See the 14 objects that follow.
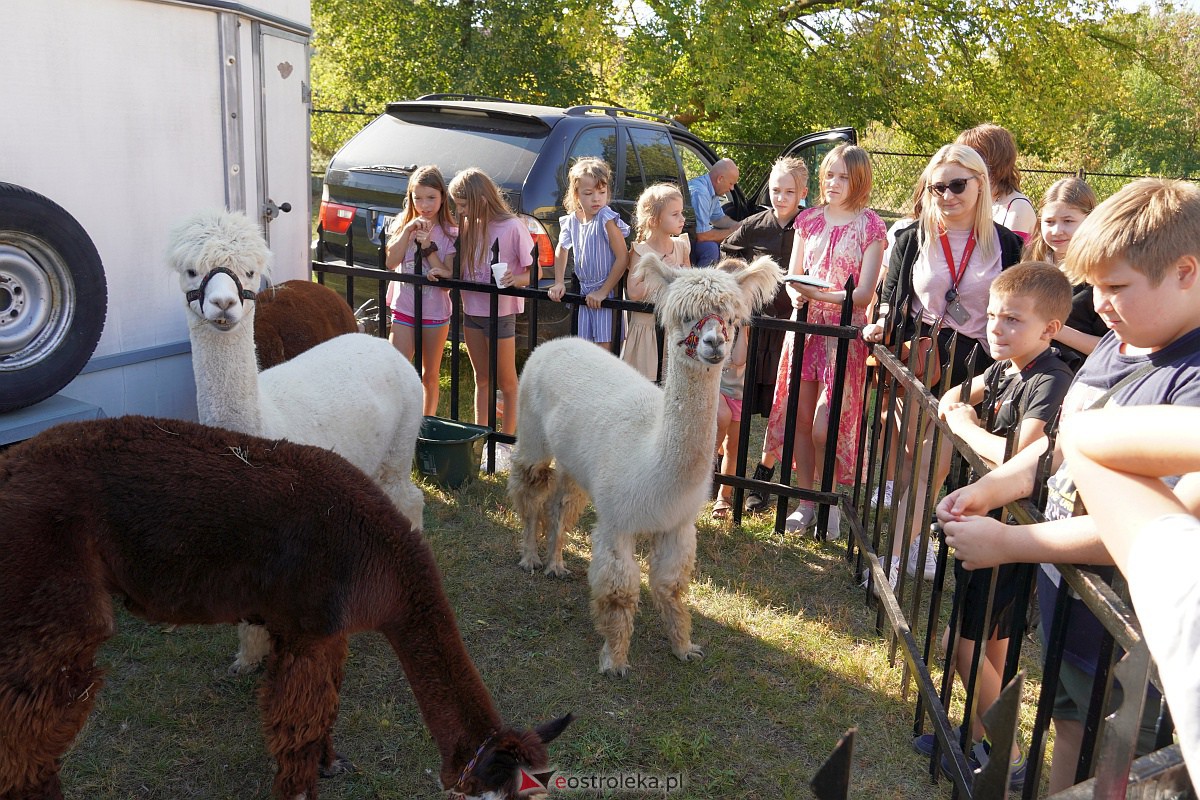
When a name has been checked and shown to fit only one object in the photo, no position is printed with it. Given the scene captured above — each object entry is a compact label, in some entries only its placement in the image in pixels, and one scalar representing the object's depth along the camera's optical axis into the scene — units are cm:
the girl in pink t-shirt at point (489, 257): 545
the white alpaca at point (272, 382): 322
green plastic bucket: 526
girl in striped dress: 531
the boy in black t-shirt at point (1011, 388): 254
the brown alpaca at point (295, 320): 454
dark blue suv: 639
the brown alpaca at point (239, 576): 229
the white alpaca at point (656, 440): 340
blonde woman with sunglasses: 403
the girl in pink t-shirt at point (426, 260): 561
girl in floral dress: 477
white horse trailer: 361
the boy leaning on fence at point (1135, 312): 164
